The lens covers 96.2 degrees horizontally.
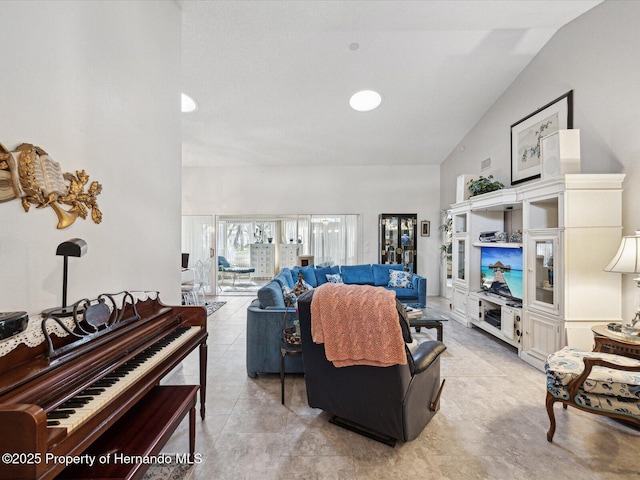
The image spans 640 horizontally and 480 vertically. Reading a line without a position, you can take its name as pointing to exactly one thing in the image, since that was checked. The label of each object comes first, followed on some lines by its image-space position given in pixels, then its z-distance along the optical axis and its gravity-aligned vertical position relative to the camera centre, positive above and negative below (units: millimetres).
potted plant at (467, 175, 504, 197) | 4309 +891
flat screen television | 3734 -376
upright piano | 832 -566
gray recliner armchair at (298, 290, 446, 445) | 1794 -986
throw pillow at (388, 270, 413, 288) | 5293 -673
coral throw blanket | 1682 -503
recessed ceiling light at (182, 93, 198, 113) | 4719 +2338
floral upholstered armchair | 1850 -948
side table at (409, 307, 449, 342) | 3475 -950
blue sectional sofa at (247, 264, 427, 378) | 2822 -882
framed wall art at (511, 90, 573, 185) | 3502 +1530
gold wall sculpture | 1392 +312
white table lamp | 2299 -134
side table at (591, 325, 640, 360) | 2178 -769
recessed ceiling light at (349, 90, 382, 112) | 4862 +2481
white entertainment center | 2828 -210
